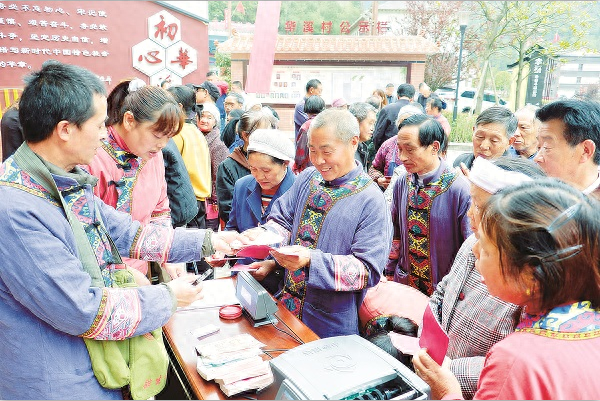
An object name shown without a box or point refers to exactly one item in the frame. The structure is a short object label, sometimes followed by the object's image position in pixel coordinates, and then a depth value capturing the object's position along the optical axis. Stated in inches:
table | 61.3
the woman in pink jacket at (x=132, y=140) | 89.8
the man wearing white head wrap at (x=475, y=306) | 59.4
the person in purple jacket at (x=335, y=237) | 79.8
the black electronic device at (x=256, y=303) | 74.9
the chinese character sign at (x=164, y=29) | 354.6
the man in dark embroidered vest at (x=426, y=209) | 103.2
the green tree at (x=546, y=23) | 445.4
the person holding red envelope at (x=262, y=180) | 108.8
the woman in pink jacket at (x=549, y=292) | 36.3
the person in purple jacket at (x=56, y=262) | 49.5
